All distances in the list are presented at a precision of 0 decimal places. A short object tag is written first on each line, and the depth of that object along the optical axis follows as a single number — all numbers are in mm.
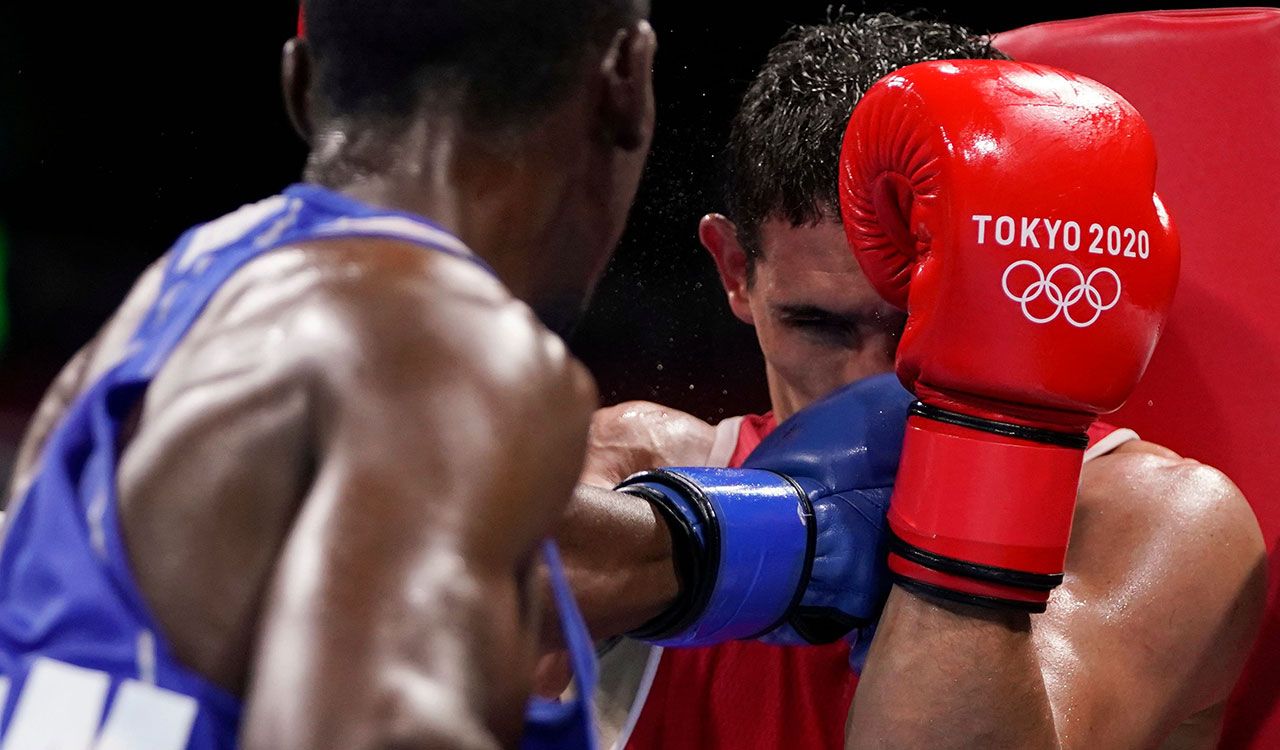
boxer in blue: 1611
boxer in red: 2030
